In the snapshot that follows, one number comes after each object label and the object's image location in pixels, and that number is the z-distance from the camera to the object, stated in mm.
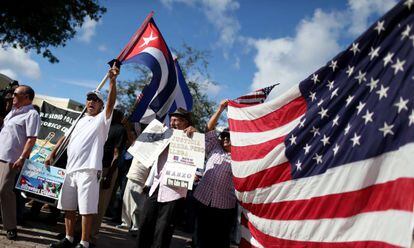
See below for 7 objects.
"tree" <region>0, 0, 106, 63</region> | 15672
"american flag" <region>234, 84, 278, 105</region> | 5164
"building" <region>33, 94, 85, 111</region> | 14570
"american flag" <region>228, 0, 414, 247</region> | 2734
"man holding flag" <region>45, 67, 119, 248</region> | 4660
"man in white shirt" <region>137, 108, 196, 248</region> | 4488
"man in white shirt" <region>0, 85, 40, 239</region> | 5031
